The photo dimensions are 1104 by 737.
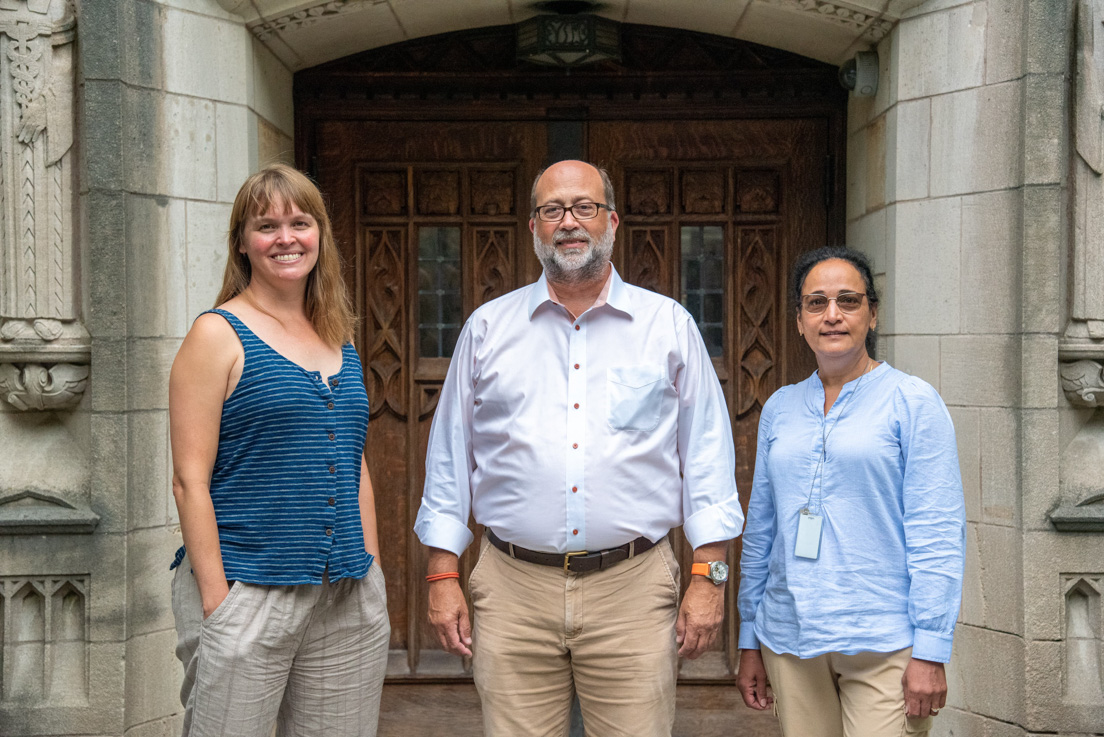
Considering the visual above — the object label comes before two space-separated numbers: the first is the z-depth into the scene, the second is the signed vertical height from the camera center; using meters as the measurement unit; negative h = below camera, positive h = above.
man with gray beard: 2.41 -0.38
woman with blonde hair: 2.03 -0.33
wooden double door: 3.99 +0.46
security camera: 3.61 +1.00
